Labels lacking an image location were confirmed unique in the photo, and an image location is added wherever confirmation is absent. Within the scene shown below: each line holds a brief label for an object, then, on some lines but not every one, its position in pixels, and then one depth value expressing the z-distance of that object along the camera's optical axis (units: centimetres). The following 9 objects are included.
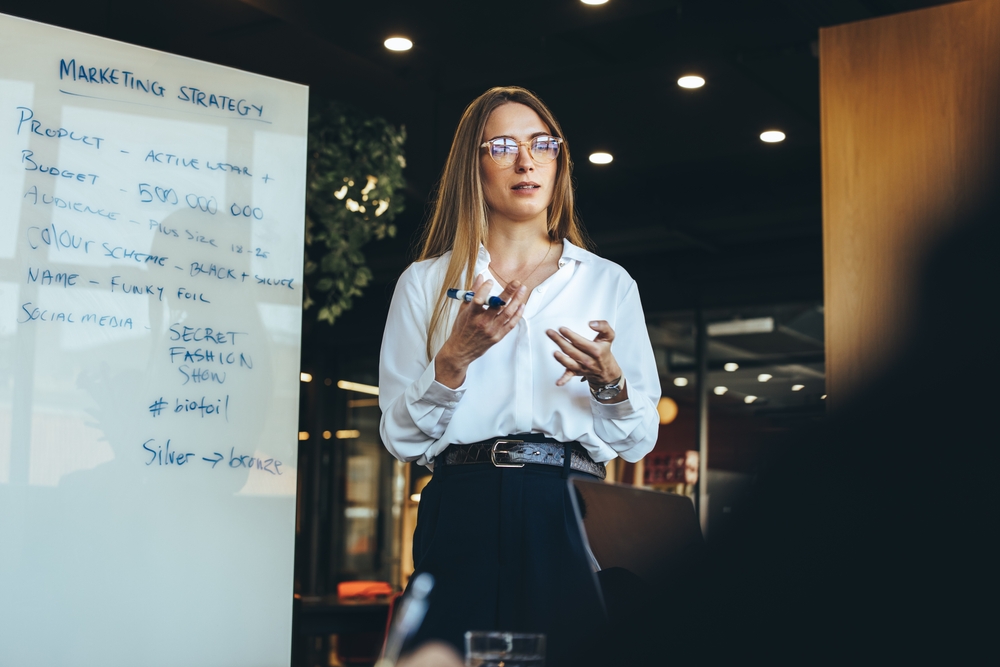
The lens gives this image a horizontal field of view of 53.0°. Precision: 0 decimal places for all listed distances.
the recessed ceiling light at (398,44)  412
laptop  92
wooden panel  228
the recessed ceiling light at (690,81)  446
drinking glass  90
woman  159
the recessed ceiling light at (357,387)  932
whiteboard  199
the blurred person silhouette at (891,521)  58
